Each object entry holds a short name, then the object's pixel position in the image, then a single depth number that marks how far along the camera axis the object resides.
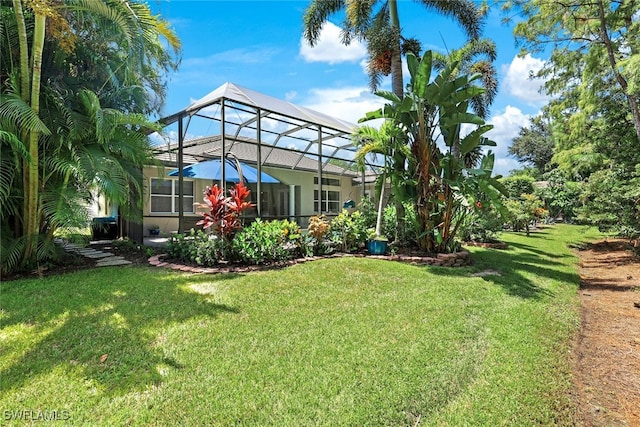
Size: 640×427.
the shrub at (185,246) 7.60
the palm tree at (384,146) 8.91
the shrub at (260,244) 7.42
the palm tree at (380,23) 9.98
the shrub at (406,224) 9.52
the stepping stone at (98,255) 8.39
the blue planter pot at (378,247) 9.08
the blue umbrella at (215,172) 11.88
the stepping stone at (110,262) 7.61
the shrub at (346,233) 9.15
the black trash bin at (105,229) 11.21
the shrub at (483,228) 13.14
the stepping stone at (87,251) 8.84
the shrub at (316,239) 8.45
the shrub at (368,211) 10.56
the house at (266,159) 9.55
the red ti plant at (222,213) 7.32
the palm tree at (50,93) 5.87
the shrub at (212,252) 7.31
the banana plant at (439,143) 8.10
